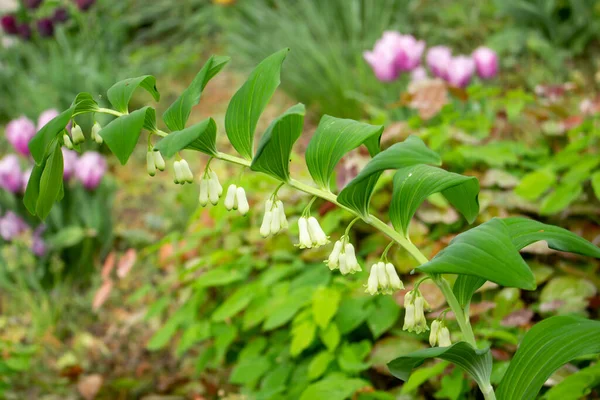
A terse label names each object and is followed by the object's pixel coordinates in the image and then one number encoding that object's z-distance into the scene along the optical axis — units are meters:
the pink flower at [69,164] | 3.16
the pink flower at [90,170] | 3.19
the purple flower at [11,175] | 3.02
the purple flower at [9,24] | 4.45
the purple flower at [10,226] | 3.09
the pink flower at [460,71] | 2.88
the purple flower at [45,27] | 4.31
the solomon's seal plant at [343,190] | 0.94
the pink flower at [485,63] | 2.97
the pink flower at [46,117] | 3.04
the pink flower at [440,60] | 2.92
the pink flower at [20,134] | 3.15
